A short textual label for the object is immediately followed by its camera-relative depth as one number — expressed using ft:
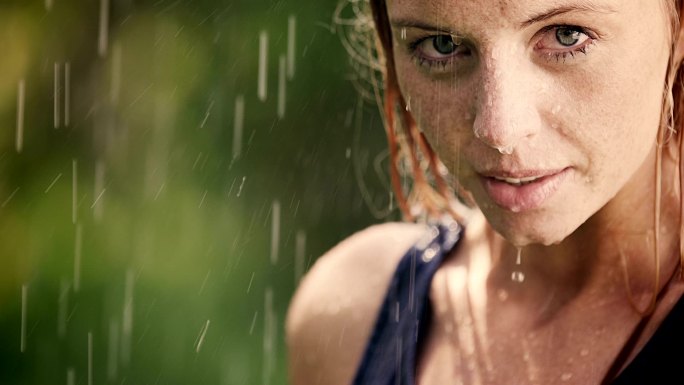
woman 5.49
